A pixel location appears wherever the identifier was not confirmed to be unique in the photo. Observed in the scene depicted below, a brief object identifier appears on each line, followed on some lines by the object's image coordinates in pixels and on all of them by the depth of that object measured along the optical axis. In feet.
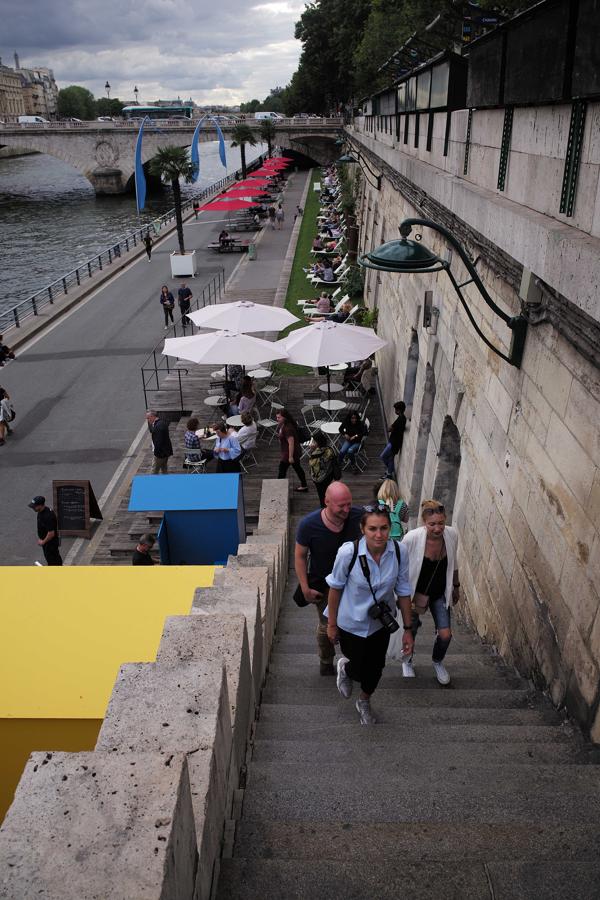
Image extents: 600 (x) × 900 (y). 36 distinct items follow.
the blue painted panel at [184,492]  30.66
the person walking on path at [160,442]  39.37
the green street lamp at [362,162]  59.15
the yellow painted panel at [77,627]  12.80
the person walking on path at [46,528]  31.78
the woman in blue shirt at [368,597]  13.19
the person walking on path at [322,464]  31.17
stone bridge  215.31
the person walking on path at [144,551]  28.40
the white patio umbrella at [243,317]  46.47
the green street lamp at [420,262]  16.34
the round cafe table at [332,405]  44.42
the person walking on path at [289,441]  35.73
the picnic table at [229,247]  111.45
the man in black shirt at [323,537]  14.65
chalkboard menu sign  37.42
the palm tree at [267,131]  224.53
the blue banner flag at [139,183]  89.10
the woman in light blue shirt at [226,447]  38.09
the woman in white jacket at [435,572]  15.25
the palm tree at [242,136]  187.62
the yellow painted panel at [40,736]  12.45
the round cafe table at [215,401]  48.40
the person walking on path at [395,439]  34.50
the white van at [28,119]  268.50
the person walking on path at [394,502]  23.68
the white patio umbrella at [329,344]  39.47
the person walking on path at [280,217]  133.69
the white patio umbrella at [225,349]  41.55
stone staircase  9.25
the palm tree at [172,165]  102.47
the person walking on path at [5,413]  47.52
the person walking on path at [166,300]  71.29
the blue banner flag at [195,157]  107.55
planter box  94.02
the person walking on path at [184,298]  73.26
